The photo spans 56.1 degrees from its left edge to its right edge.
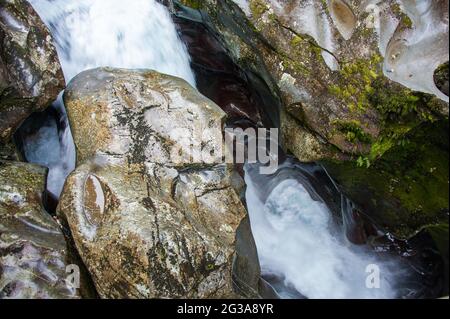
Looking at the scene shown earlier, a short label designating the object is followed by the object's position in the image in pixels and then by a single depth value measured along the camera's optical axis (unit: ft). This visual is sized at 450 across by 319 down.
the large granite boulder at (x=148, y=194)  11.84
